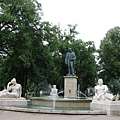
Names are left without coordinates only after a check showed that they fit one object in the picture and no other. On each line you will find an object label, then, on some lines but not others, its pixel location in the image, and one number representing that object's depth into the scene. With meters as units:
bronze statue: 23.92
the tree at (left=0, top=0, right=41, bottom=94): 29.59
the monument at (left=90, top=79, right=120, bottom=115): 13.63
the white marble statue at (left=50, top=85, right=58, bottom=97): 27.52
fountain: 17.16
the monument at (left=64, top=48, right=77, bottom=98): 23.02
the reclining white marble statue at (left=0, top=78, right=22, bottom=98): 16.31
